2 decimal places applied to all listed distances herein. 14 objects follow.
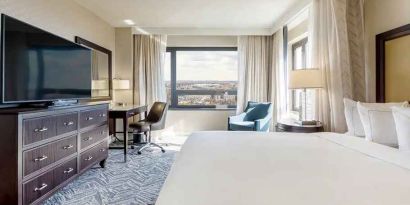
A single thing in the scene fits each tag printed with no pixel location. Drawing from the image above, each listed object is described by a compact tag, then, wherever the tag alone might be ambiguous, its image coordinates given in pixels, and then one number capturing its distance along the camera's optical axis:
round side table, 3.47
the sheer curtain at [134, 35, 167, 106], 6.12
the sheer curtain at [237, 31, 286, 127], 6.29
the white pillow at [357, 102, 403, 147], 2.20
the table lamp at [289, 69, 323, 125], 3.42
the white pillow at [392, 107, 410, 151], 1.84
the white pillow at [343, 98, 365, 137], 2.59
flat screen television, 2.44
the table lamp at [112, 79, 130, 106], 5.61
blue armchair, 4.96
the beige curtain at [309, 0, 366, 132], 3.25
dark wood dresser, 2.17
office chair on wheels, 4.81
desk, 4.33
